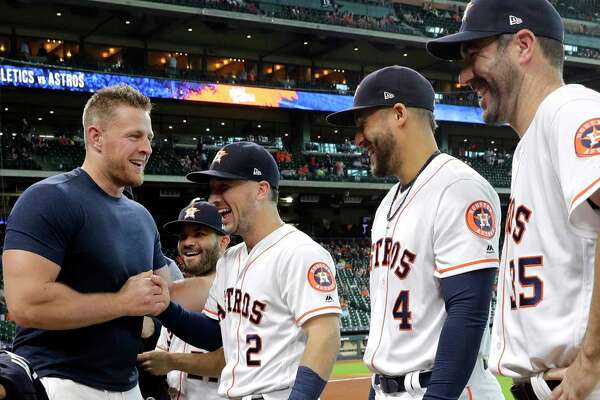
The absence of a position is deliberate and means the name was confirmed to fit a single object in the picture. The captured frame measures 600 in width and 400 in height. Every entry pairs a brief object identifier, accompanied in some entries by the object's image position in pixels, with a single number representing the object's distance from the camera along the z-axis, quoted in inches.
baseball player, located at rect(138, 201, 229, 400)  167.8
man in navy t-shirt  107.0
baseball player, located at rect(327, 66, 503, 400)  93.7
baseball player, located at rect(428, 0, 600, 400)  70.5
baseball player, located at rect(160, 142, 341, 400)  117.8
